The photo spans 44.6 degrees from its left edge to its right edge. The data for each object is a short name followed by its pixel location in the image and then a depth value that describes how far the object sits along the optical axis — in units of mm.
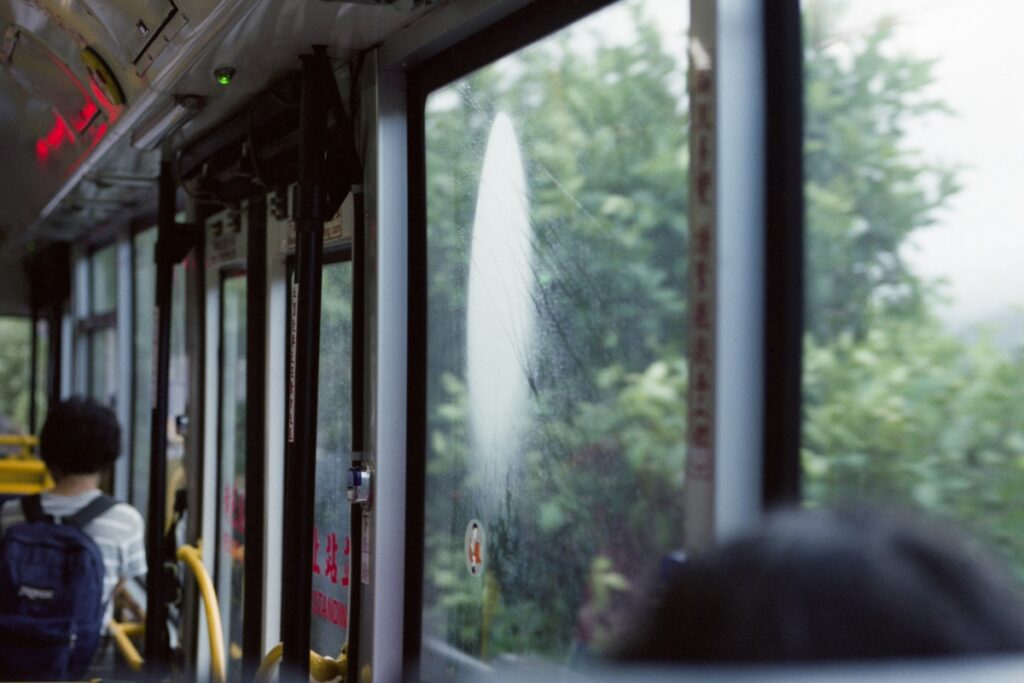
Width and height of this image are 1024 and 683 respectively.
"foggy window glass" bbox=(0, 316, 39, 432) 8688
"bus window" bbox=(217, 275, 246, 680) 4184
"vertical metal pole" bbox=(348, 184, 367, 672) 2867
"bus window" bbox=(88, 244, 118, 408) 7133
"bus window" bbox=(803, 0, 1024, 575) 1157
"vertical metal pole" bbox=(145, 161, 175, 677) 4020
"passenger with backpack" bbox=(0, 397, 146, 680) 3283
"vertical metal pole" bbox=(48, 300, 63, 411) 8438
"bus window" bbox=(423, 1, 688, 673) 1803
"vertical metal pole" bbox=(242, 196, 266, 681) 3758
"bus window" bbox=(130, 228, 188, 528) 6289
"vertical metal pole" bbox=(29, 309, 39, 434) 8641
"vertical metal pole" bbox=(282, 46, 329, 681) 2656
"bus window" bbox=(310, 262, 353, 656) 3184
